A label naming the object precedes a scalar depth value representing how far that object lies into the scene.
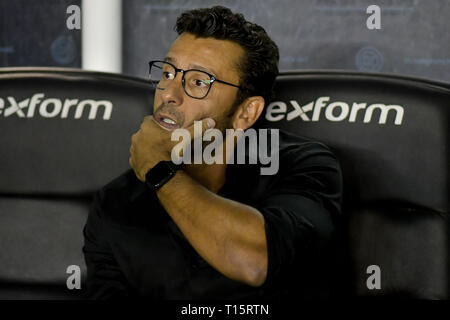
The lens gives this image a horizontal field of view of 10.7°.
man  3.70
